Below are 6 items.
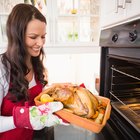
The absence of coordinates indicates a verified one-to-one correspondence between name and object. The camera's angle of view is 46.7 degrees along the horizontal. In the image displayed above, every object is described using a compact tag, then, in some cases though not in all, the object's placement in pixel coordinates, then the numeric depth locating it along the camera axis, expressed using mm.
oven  667
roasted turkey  662
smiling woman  811
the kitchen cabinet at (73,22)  1545
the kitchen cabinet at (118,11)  645
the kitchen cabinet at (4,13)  1511
